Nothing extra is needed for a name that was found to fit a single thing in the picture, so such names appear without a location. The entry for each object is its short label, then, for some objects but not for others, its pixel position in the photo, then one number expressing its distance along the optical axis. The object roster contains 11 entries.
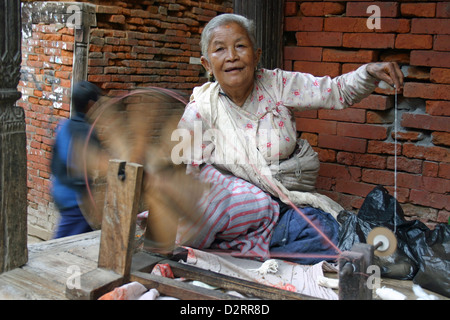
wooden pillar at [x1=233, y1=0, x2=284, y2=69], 3.63
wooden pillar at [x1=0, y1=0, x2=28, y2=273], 2.25
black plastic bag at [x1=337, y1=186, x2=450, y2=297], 2.31
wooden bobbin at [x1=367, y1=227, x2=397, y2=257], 2.17
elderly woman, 2.73
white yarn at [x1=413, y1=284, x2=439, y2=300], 2.23
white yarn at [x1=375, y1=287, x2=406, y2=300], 2.21
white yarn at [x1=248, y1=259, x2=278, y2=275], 2.54
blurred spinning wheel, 2.40
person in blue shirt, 2.59
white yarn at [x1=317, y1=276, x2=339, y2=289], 2.37
